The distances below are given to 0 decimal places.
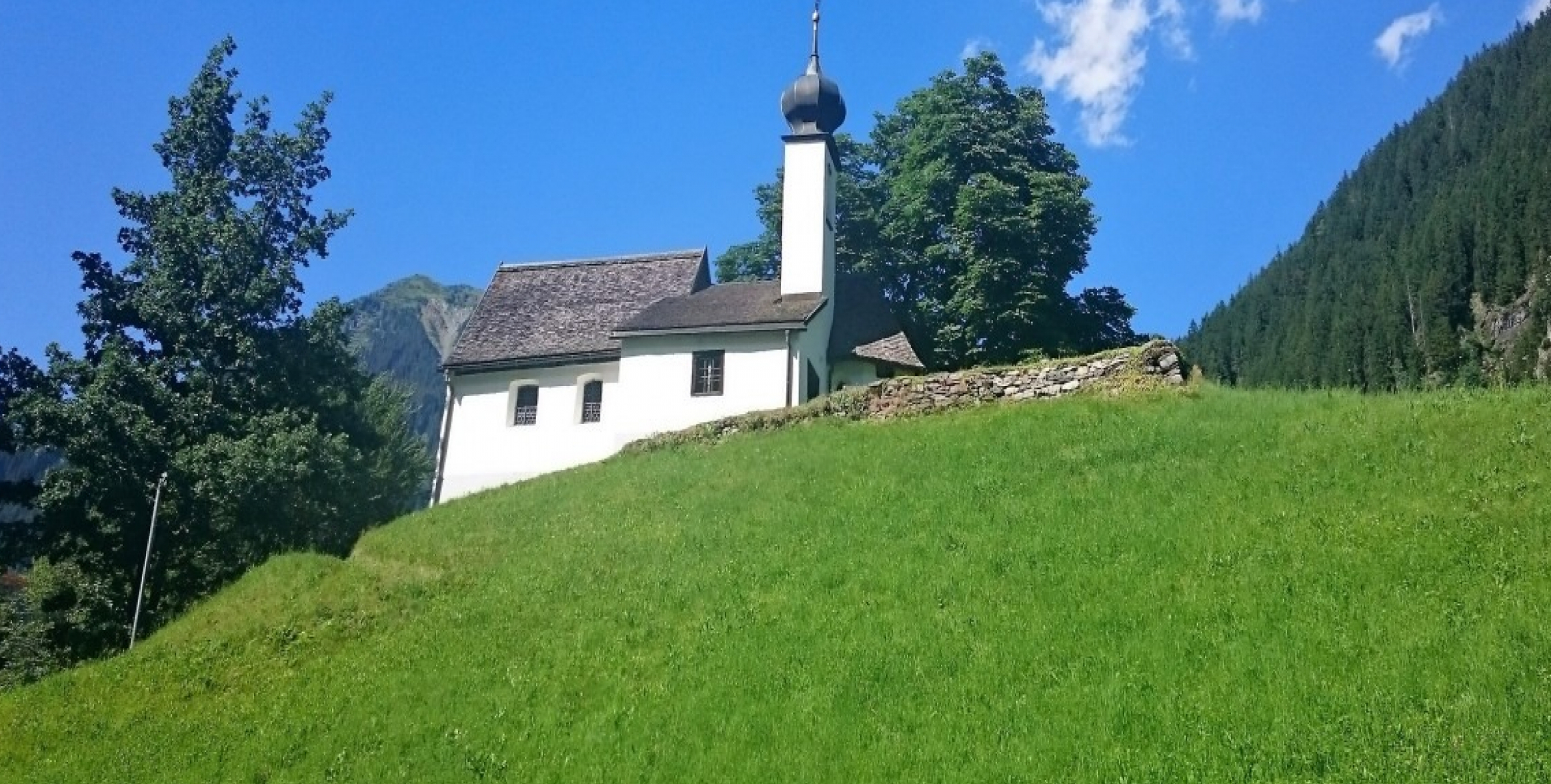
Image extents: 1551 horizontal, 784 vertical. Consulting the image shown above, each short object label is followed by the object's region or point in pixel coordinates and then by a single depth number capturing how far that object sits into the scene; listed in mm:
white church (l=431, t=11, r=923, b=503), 32719
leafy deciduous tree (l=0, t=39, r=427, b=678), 29328
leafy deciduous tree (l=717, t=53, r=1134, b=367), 37000
